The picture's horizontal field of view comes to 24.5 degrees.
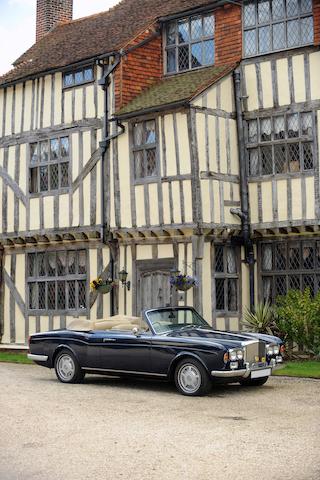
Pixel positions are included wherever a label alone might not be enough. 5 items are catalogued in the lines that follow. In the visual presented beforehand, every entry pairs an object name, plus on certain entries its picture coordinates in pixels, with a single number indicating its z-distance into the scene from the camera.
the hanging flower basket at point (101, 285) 17.91
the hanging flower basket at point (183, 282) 16.03
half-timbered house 16.61
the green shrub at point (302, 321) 15.27
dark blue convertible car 10.70
